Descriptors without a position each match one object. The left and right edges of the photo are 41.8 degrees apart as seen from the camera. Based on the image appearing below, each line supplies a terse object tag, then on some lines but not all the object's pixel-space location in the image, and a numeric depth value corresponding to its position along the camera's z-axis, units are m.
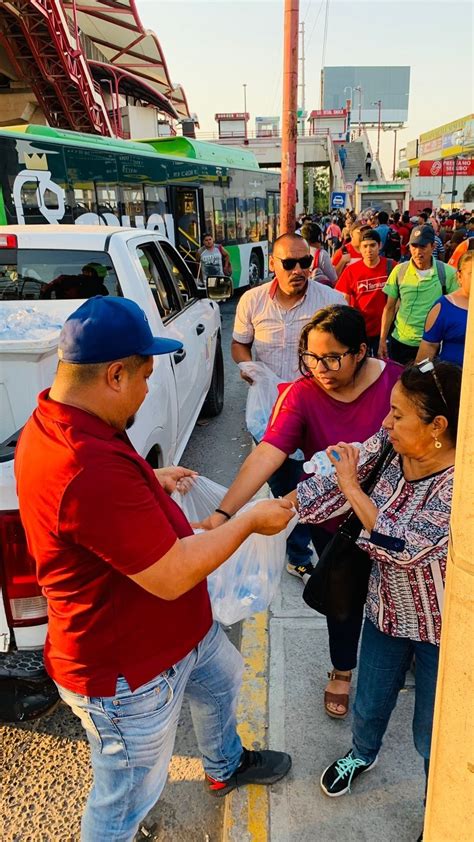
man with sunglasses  3.81
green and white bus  9.17
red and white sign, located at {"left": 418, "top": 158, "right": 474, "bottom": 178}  38.78
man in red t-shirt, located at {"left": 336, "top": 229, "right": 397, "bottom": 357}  6.40
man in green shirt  5.36
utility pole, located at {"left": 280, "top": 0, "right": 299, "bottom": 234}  9.12
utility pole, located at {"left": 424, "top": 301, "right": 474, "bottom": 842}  0.95
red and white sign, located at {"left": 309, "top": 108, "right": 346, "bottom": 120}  76.56
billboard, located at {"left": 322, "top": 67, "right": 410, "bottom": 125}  144.25
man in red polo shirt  1.46
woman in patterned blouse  1.81
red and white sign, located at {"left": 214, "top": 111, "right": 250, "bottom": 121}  68.31
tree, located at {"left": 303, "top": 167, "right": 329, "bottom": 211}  74.75
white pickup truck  2.20
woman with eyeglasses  2.45
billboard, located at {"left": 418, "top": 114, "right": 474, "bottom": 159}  57.09
